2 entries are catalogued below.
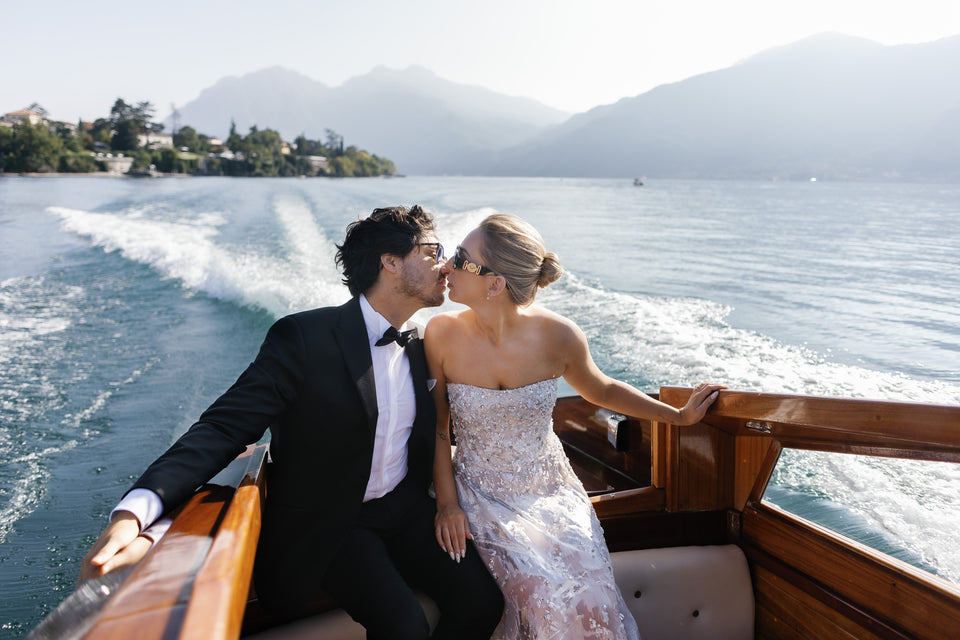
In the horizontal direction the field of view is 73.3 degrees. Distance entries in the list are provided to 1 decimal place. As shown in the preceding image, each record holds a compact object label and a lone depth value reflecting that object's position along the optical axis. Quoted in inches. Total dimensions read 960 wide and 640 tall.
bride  78.7
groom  70.0
